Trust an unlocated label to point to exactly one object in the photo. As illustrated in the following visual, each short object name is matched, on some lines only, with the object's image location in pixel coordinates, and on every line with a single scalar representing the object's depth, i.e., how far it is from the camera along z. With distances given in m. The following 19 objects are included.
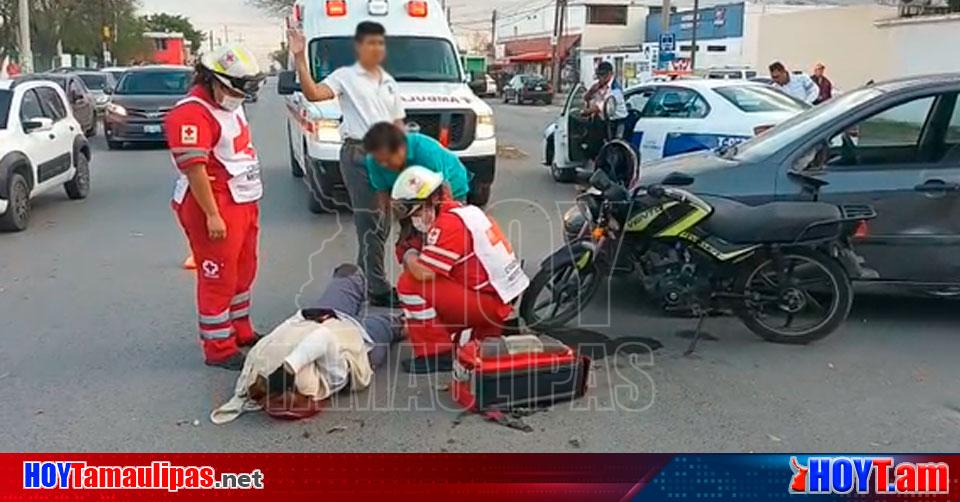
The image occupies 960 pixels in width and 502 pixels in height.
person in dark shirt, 15.61
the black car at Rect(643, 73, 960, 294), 5.40
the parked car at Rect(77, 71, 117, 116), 23.71
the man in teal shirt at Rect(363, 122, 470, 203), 3.68
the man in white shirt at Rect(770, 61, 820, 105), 13.44
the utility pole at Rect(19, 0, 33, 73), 30.92
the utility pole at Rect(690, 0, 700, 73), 32.62
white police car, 9.65
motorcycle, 5.16
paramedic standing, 4.33
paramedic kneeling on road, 4.50
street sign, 25.64
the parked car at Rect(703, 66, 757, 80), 31.05
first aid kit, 4.24
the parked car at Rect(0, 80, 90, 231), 8.77
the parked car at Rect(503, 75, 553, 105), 42.19
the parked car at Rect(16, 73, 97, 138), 18.81
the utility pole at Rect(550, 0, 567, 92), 51.62
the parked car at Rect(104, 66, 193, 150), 16.61
